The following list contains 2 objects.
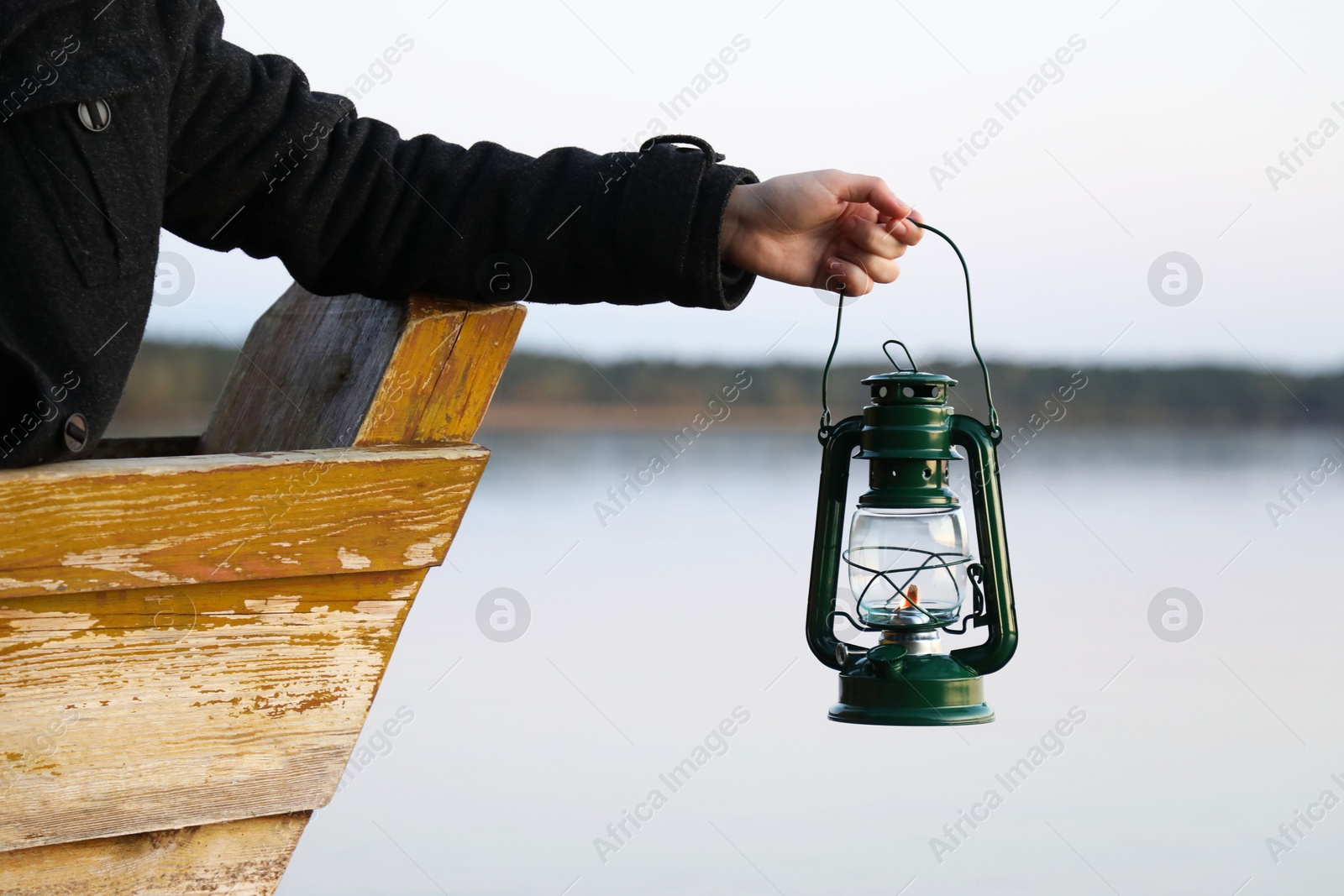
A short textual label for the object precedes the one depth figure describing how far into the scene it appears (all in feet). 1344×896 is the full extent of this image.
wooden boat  8.88
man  8.86
